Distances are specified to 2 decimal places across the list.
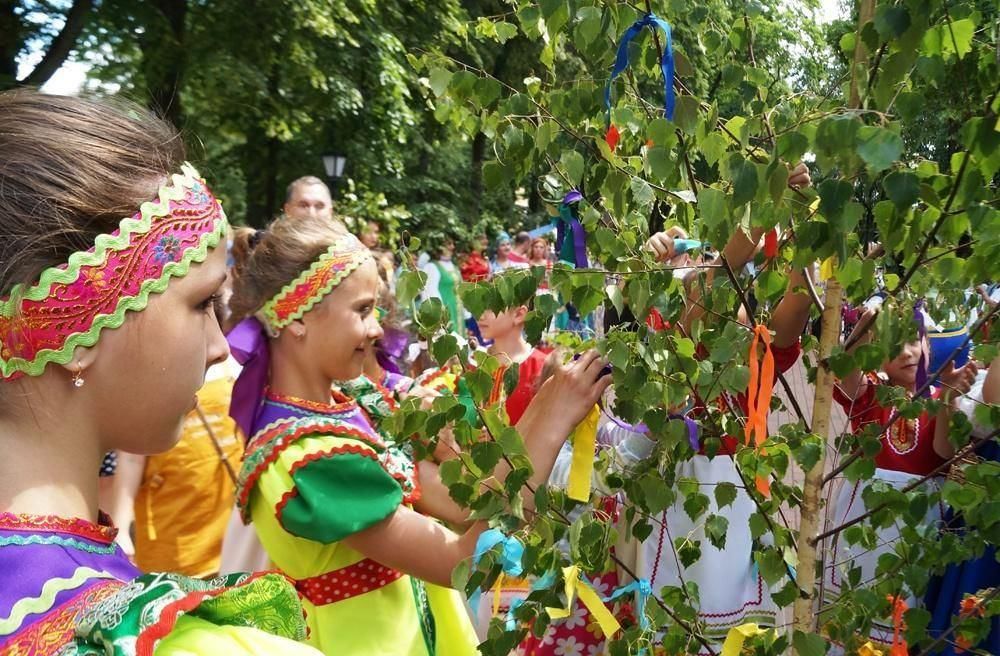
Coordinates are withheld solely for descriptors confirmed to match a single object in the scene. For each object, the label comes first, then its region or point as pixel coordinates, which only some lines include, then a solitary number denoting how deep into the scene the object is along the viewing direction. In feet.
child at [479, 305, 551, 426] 12.34
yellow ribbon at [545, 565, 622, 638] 4.94
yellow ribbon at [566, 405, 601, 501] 5.36
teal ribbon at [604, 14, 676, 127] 4.14
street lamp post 40.42
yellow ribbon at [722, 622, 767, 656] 5.00
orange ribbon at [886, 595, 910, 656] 5.83
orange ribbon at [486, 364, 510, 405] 8.19
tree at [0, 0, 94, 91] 24.00
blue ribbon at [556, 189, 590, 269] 5.18
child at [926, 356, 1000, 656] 8.90
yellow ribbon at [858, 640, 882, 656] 6.40
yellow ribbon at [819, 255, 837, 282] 4.81
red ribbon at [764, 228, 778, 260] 4.75
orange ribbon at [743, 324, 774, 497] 4.84
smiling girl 6.43
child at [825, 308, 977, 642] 9.18
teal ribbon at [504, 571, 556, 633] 4.90
